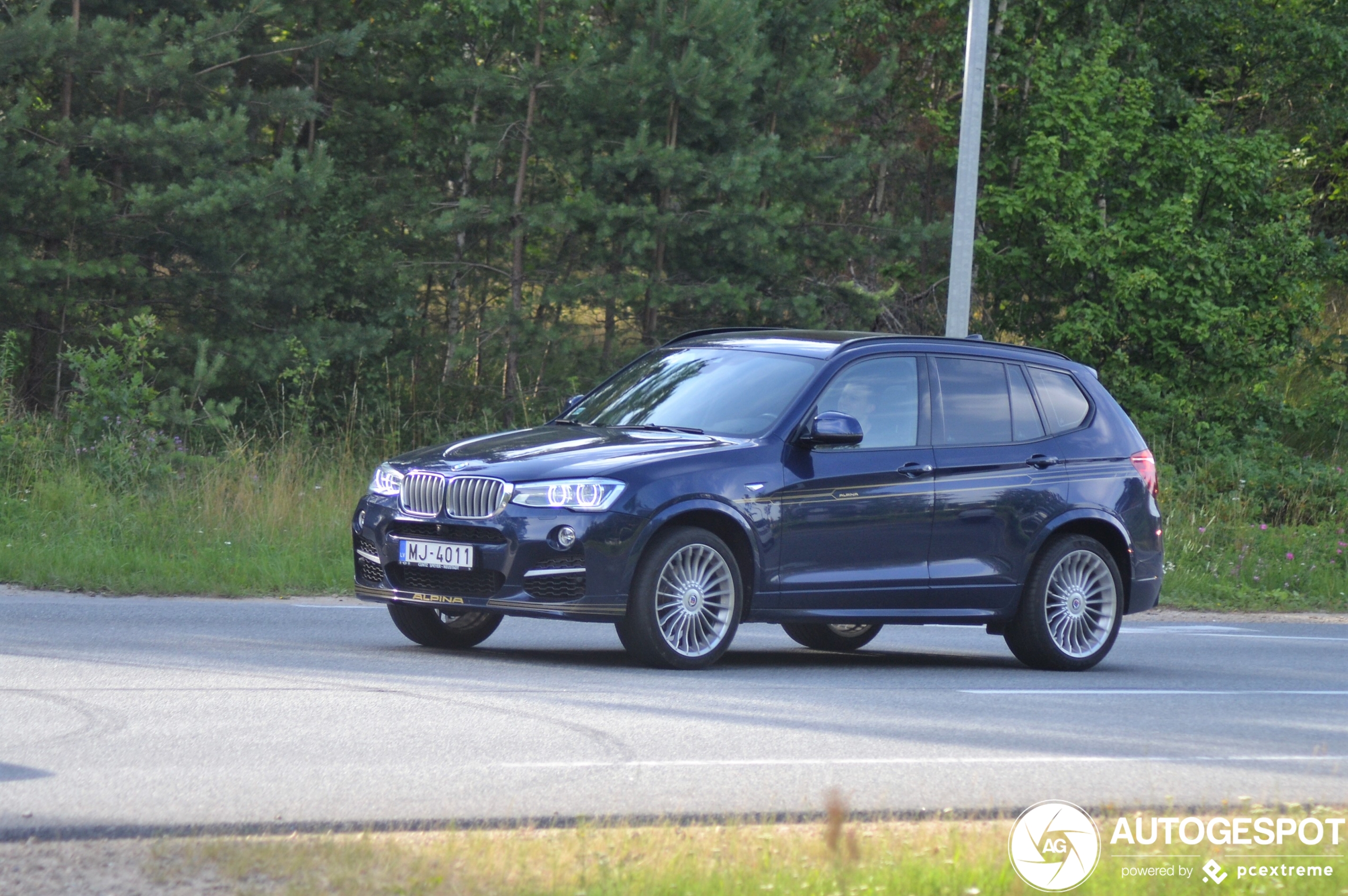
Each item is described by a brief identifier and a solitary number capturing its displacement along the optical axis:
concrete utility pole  35.78
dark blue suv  18.08
